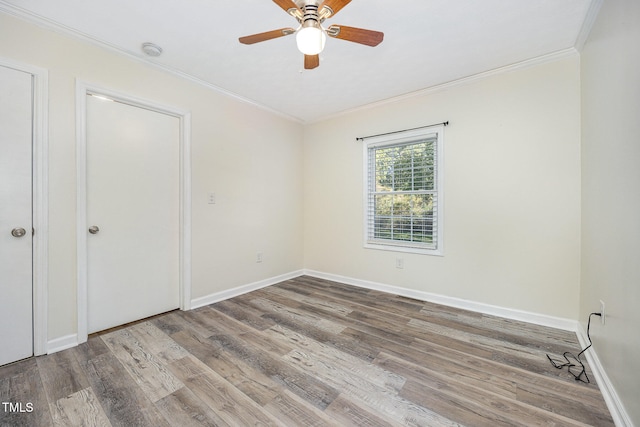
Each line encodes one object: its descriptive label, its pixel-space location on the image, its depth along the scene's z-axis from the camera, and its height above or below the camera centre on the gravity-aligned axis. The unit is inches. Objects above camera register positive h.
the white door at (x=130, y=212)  88.0 -0.2
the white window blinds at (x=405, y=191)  120.6 +10.6
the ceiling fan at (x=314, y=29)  58.0 +44.7
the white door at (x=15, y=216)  70.8 -1.3
